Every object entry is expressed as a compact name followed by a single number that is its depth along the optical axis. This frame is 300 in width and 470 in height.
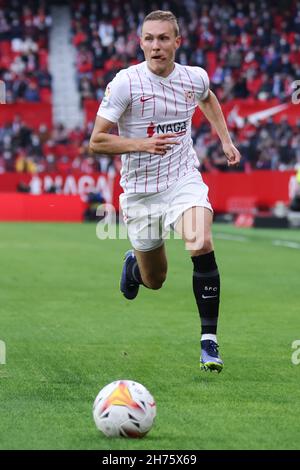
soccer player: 15.83
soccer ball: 11.13
